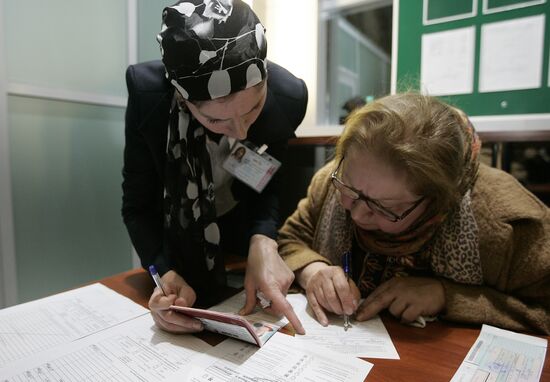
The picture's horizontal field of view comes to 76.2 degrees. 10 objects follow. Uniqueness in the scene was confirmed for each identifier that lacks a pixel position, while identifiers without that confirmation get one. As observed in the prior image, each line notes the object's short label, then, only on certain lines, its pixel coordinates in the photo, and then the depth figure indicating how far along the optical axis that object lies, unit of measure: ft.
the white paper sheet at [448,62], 4.46
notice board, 4.01
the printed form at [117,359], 1.90
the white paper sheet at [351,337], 2.17
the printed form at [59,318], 2.22
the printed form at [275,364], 1.89
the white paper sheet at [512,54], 4.02
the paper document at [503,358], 1.94
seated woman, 2.39
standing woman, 2.35
